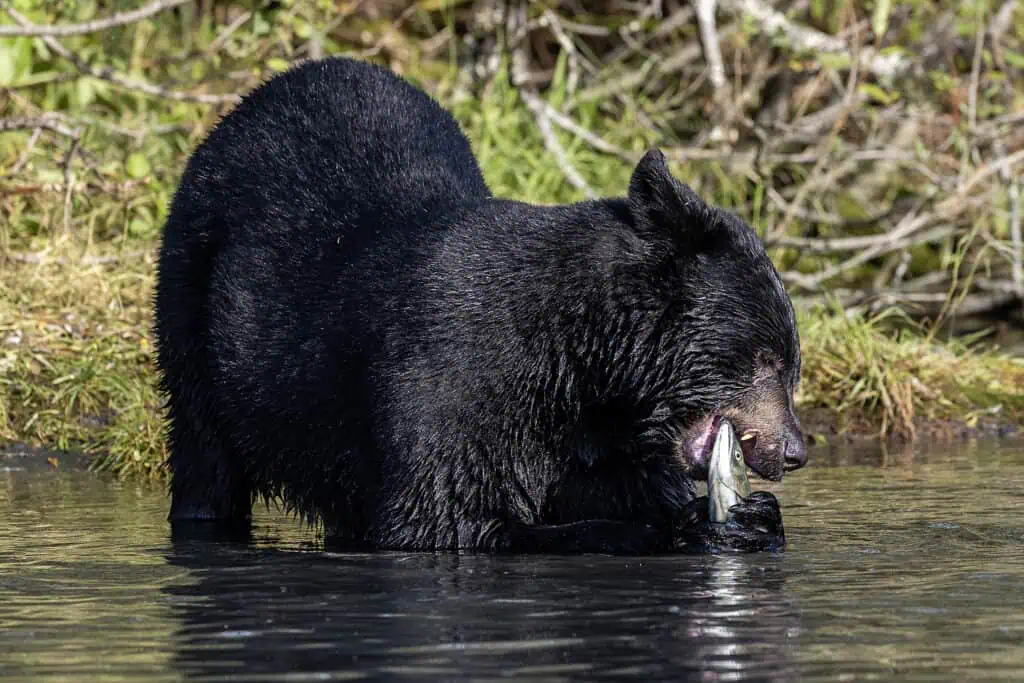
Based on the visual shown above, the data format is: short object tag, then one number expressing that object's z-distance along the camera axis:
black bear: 10.90
